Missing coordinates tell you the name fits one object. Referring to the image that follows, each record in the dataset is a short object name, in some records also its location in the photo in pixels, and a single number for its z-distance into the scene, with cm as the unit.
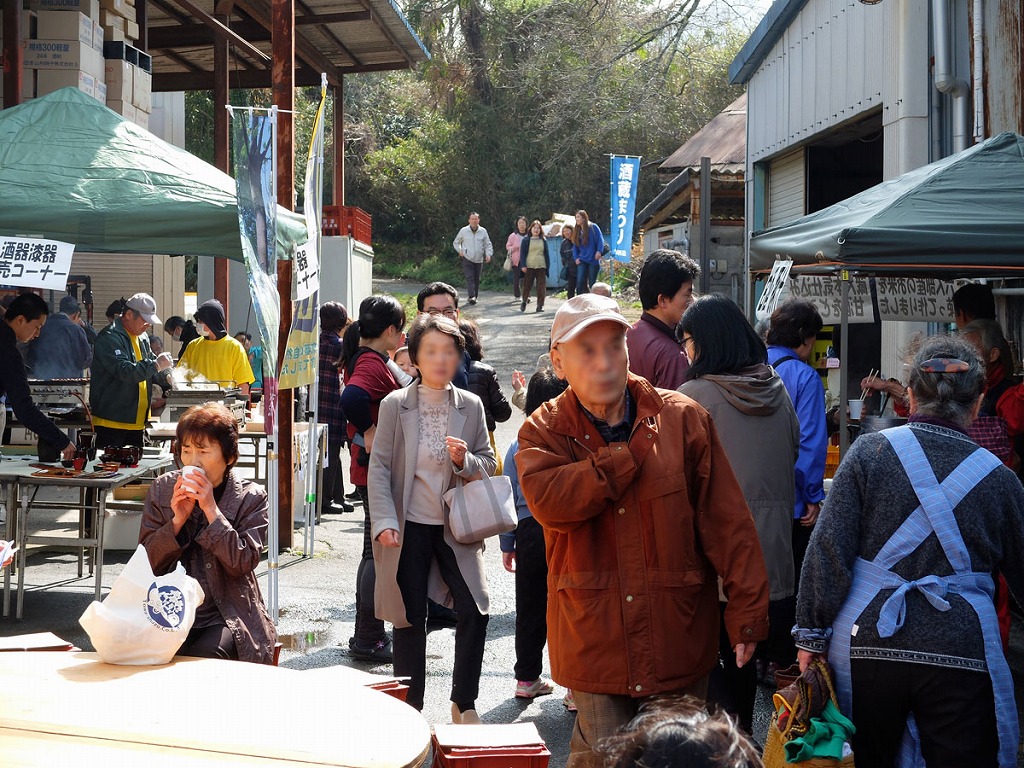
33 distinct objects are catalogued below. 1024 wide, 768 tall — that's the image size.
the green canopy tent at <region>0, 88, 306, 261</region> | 668
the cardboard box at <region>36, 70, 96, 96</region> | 1112
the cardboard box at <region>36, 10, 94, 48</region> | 1116
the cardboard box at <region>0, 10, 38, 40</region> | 1129
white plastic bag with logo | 349
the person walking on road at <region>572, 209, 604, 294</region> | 2228
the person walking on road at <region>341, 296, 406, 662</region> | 611
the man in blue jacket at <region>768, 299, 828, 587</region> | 531
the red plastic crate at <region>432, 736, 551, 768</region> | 312
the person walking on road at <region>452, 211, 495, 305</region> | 2547
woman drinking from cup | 414
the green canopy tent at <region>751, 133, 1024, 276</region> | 529
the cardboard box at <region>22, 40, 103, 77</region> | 1117
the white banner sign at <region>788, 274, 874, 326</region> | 869
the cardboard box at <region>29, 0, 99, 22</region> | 1132
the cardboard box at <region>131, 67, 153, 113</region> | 1250
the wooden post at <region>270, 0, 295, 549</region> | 850
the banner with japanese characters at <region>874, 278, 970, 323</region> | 791
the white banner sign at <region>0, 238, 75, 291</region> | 639
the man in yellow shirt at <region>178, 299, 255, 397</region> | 1063
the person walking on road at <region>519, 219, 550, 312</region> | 2470
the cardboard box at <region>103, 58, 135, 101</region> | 1209
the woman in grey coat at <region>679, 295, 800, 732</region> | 435
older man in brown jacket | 316
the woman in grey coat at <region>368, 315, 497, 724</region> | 490
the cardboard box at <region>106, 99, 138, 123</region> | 1204
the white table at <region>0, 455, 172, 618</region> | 673
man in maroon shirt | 498
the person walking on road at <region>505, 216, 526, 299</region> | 2553
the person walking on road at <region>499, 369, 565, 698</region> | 567
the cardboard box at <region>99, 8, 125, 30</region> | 1205
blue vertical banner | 2006
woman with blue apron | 321
